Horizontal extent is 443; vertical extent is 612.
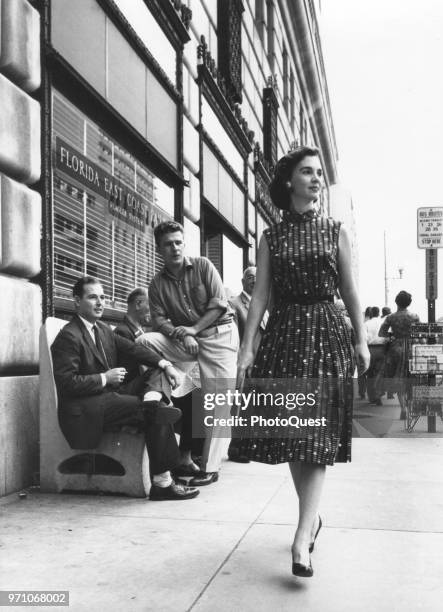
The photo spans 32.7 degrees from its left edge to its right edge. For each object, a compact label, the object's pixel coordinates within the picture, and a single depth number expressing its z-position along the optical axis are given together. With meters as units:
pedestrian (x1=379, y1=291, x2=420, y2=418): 10.20
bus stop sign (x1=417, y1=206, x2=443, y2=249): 9.24
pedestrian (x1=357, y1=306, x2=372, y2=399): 13.01
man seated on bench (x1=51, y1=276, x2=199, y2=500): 4.58
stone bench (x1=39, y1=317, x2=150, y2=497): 4.71
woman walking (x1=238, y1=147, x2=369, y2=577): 3.22
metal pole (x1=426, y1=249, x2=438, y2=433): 9.12
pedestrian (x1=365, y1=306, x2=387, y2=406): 11.49
